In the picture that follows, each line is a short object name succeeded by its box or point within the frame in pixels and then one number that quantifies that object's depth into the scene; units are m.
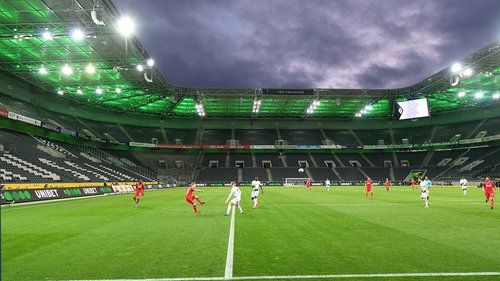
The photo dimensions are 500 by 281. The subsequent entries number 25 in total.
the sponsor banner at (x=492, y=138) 63.19
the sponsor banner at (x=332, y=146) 78.69
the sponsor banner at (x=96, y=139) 59.88
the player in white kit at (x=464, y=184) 30.16
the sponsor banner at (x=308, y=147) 78.62
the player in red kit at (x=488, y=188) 20.46
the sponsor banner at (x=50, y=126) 45.55
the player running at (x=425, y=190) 20.73
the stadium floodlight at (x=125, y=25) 28.58
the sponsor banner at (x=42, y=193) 24.04
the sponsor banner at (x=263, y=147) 78.34
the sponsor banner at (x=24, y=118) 38.64
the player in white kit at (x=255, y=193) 20.77
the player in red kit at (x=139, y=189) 22.80
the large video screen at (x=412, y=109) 53.88
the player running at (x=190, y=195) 17.09
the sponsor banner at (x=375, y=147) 78.75
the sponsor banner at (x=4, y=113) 36.89
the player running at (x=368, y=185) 28.85
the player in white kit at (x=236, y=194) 17.20
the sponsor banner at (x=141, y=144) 68.97
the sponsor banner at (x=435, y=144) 70.69
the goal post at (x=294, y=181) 70.31
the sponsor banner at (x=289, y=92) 59.34
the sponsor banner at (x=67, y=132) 49.74
